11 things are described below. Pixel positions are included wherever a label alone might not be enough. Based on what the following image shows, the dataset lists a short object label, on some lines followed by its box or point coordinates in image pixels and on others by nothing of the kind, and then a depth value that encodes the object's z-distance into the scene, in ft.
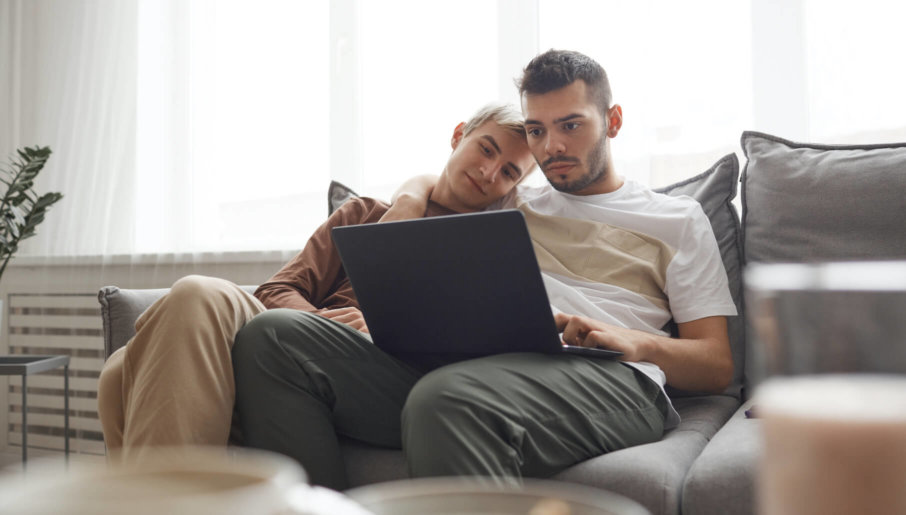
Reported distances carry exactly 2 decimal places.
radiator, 10.23
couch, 3.55
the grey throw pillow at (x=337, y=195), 7.13
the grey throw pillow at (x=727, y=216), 5.45
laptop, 3.66
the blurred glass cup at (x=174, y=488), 0.58
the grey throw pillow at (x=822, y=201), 4.85
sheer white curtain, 10.47
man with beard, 3.58
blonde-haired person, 3.87
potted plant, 9.41
